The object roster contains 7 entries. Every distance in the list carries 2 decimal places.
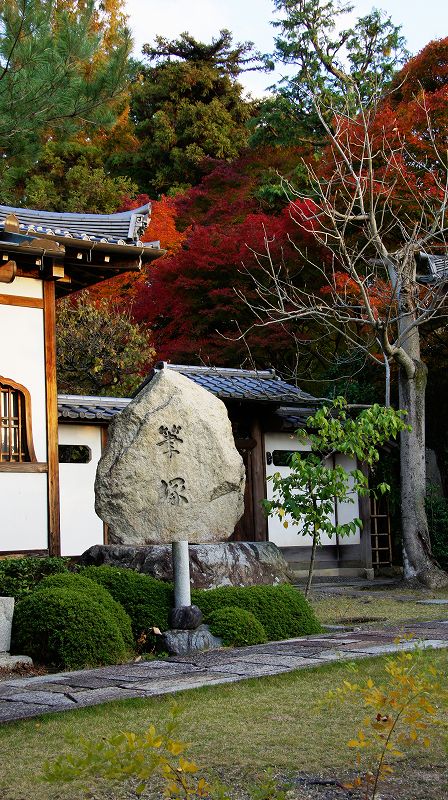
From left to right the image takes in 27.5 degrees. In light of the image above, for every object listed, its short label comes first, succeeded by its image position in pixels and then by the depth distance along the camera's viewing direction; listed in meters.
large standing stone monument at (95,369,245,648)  8.86
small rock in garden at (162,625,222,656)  7.80
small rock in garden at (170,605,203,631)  8.09
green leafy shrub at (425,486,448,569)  15.36
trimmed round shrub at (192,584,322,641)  8.50
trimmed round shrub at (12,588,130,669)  7.44
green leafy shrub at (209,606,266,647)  8.05
